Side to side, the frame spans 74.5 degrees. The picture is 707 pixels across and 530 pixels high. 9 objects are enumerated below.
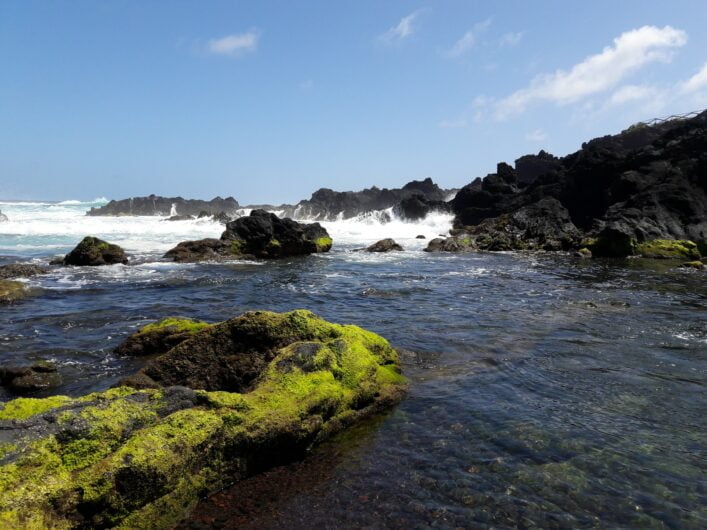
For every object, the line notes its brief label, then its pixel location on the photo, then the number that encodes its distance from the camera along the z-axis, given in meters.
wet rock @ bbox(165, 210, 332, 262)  29.12
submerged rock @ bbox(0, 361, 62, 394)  7.79
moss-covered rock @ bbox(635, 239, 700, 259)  30.41
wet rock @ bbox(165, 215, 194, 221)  75.75
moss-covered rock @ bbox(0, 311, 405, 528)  3.84
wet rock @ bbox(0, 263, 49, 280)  20.47
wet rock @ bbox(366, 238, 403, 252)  36.51
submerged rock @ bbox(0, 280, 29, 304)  15.03
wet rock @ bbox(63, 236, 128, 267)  24.80
